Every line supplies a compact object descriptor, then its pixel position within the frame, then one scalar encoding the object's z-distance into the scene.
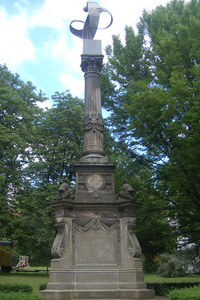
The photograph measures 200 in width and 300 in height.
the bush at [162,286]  13.16
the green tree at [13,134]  23.17
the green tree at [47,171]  23.98
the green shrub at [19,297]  6.25
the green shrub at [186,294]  6.96
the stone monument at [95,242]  9.29
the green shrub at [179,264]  26.45
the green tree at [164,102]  12.48
